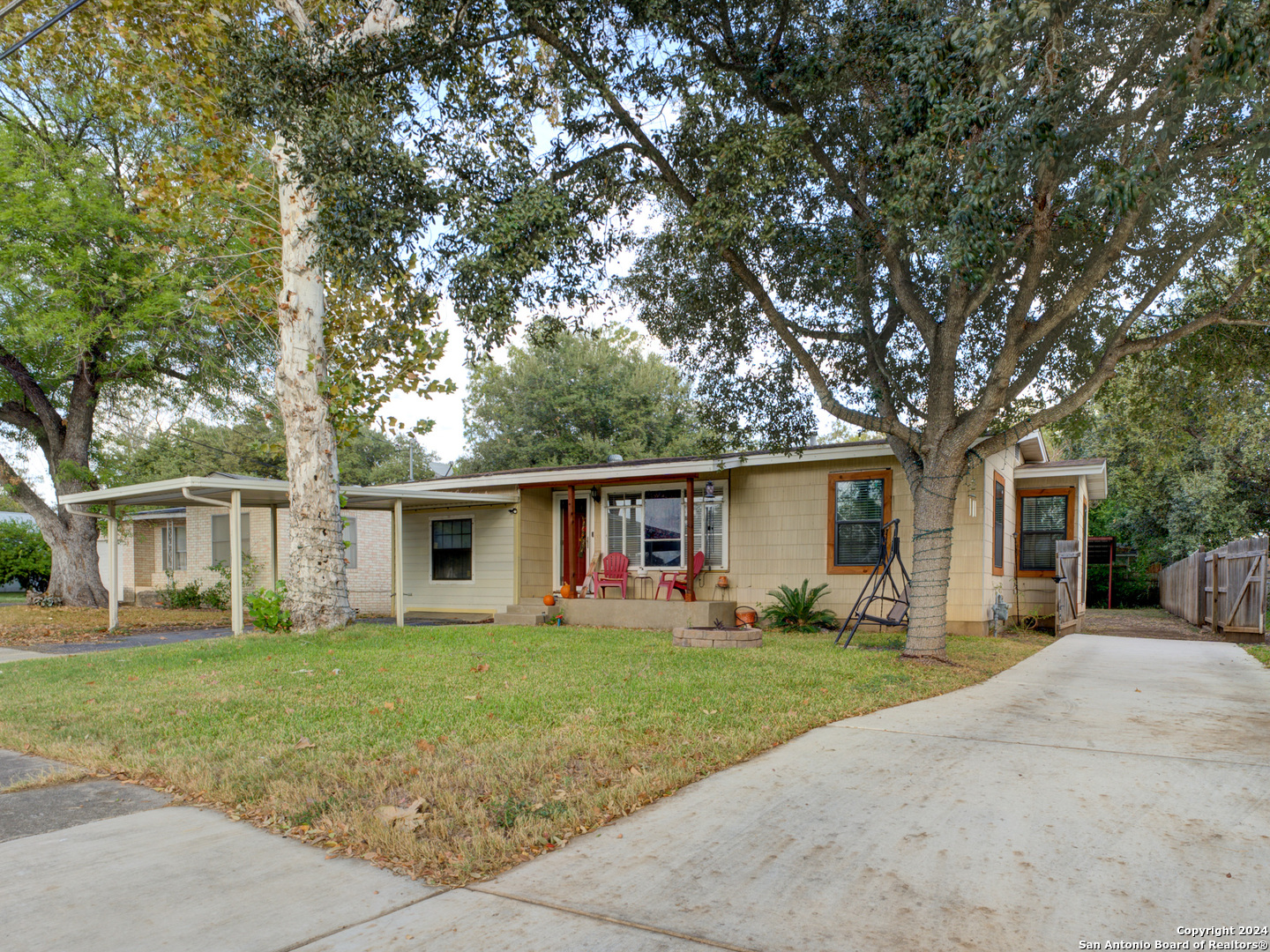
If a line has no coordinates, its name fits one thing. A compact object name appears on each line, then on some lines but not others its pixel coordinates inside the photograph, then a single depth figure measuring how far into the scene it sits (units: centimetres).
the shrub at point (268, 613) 1069
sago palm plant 1173
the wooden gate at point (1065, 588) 1260
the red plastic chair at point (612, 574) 1368
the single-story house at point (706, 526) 1191
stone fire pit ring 926
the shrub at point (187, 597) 1912
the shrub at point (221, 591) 1828
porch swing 890
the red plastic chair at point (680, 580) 1333
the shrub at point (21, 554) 2366
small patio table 1385
